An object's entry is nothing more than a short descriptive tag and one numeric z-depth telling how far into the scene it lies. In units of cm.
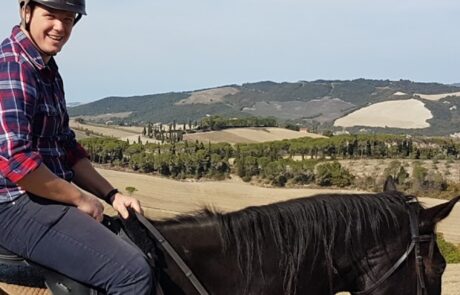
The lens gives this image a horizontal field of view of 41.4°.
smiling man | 295
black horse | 364
